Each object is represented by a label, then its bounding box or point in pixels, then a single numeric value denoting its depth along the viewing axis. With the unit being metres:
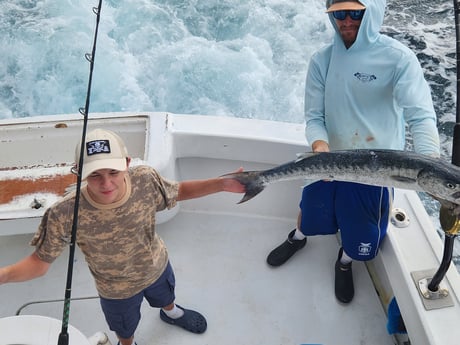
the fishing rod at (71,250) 1.51
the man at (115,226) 1.58
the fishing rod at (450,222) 1.59
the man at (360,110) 1.91
